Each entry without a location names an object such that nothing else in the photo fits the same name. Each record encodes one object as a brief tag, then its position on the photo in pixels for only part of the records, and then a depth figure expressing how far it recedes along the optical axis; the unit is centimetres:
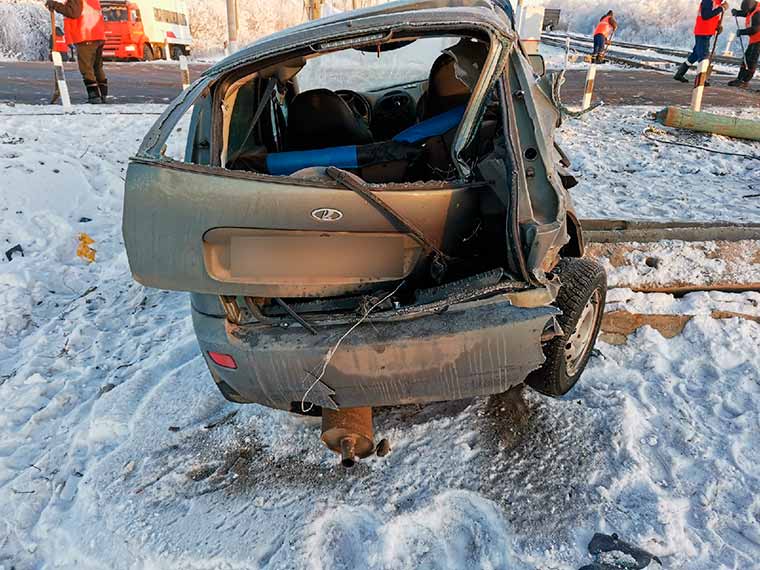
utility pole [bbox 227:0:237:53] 979
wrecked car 204
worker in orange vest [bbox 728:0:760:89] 1116
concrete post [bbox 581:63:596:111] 884
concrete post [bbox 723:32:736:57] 2402
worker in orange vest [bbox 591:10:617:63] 1889
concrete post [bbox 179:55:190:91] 957
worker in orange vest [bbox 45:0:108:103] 918
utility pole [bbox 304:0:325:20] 1031
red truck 2073
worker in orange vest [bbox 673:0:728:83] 1097
